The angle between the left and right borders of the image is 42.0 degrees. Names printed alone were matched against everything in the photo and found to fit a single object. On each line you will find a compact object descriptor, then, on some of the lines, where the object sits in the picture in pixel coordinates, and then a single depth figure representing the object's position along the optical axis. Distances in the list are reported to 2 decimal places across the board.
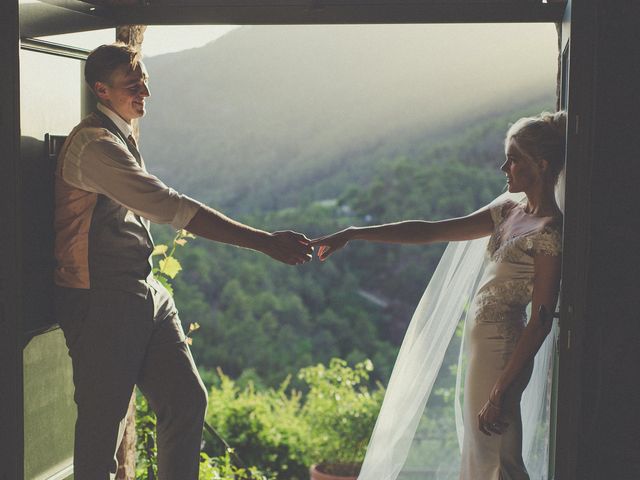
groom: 2.62
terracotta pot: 4.43
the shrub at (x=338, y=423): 4.58
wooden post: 3.57
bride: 2.61
